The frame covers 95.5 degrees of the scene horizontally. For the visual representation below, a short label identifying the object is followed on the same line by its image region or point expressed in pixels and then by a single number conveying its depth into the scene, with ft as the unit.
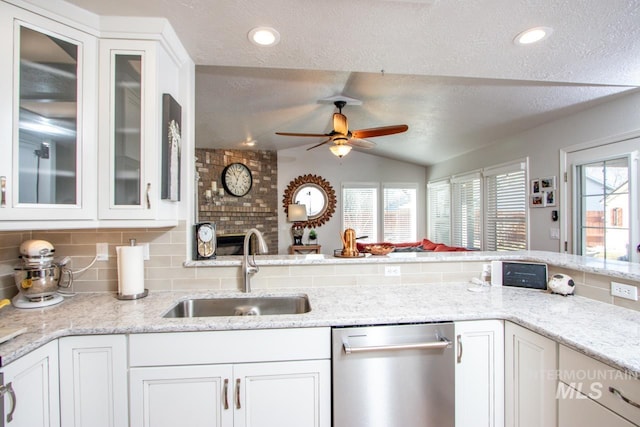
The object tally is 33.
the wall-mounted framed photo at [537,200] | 10.93
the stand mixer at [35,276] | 4.62
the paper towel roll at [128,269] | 5.15
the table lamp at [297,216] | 18.51
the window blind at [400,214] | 20.90
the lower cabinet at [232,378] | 3.97
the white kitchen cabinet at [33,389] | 3.18
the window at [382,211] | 20.54
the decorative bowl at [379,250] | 6.59
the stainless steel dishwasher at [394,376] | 4.15
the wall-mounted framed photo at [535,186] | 11.15
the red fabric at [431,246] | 12.51
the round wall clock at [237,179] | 17.35
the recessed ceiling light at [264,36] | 4.92
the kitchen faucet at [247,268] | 5.46
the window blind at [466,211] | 15.11
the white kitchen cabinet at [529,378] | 3.82
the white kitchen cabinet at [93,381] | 3.86
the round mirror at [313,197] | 19.69
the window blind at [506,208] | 12.05
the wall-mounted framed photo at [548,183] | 10.48
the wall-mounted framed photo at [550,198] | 10.45
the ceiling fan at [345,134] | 10.45
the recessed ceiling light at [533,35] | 4.81
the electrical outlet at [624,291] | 4.53
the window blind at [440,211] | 18.11
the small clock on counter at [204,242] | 5.98
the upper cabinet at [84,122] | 3.84
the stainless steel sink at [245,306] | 5.40
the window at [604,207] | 8.36
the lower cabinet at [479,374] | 4.40
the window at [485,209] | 12.25
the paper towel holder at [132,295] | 5.14
